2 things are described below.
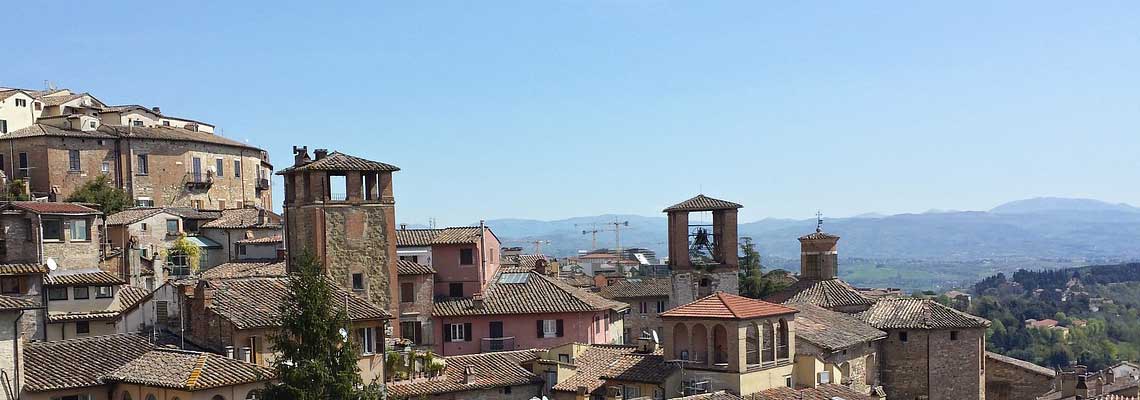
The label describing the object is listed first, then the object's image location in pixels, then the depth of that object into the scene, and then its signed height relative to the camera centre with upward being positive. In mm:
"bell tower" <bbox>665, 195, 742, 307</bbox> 46312 -3579
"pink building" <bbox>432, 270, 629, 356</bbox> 46625 -6042
